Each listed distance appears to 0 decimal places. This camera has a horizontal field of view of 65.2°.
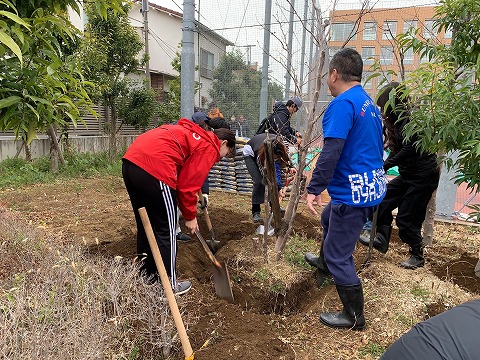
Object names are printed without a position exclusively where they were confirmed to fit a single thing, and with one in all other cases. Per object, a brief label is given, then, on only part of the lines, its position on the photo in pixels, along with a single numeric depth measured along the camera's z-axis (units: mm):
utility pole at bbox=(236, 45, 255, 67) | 7301
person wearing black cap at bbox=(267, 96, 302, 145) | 5148
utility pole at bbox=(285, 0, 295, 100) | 3764
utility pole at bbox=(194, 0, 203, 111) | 7613
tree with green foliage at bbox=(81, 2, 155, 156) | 9195
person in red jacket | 2883
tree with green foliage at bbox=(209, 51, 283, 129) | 7648
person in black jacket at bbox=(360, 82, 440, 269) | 3752
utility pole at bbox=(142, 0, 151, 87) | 14977
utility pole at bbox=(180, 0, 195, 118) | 5320
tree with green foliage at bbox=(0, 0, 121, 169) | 1640
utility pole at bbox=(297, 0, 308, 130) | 4557
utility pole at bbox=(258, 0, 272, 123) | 6934
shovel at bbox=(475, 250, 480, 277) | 3863
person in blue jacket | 2619
